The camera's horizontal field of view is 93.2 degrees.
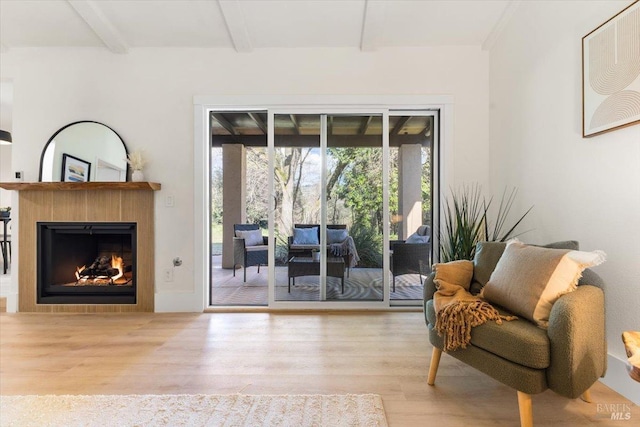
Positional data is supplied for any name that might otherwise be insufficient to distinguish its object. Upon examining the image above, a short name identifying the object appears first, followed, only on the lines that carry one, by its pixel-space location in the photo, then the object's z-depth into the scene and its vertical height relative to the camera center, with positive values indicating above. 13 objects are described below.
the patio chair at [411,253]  3.19 -0.42
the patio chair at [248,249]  4.47 -0.55
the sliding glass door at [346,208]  3.14 +0.05
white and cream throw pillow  1.41 -0.32
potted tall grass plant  2.52 -0.09
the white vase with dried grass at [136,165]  2.97 +0.46
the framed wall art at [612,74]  1.59 +0.79
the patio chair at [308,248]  3.17 -0.37
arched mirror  3.09 +0.61
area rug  1.44 -0.99
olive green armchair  1.24 -0.58
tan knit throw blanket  1.49 -0.51
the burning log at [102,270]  3.27 -0.63
